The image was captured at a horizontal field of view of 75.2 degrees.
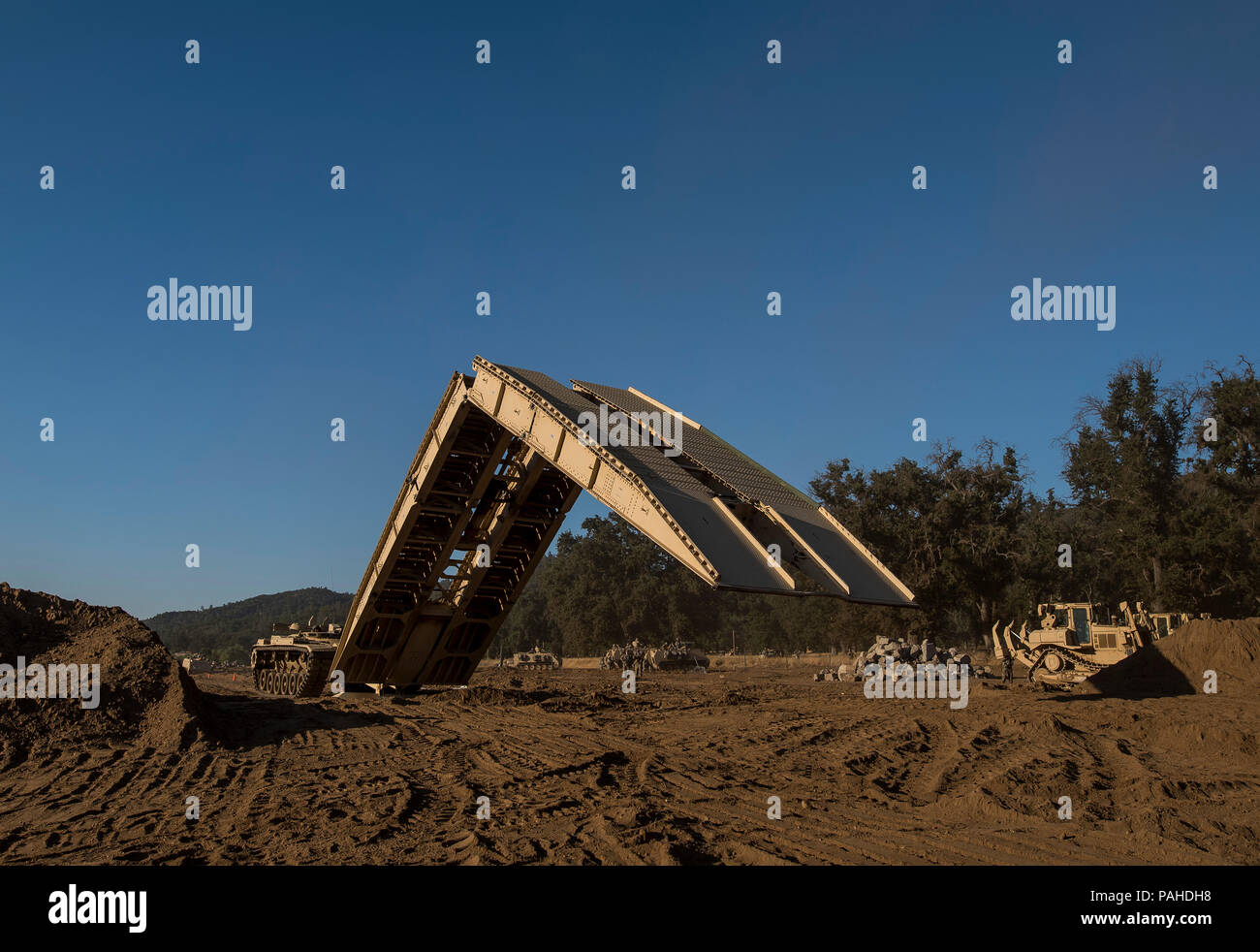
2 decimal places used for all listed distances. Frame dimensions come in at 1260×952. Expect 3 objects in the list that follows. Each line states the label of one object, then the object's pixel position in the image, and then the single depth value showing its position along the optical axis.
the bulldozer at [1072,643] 23.58
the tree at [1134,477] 36.16
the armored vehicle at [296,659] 19.58
